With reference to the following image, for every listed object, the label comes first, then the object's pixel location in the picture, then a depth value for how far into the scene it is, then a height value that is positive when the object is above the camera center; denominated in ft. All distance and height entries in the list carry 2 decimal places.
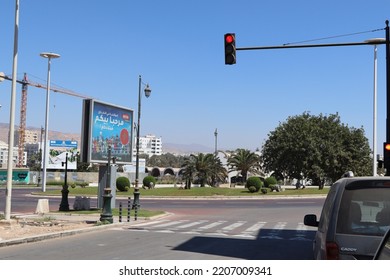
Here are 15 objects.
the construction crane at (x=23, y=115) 470.80 +49.57
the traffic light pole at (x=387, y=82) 56.54 +10.46
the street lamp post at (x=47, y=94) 150.08 +22.10
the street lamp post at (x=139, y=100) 93.56 +12.50
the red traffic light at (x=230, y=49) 51.67 +12.68
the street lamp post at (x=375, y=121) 105.95 +10.85
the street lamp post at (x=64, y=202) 83.09 -7.27
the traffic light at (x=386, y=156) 52.70 +1.43
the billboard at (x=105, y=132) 85.51 +5.74
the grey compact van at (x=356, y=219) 15.20 -1.74
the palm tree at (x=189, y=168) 209.37 -1.83
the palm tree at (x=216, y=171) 216.74 -3.02
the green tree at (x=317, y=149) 201.77 +7.90
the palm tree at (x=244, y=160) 259.21 +2.72
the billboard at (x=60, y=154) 297.12 +4.52
